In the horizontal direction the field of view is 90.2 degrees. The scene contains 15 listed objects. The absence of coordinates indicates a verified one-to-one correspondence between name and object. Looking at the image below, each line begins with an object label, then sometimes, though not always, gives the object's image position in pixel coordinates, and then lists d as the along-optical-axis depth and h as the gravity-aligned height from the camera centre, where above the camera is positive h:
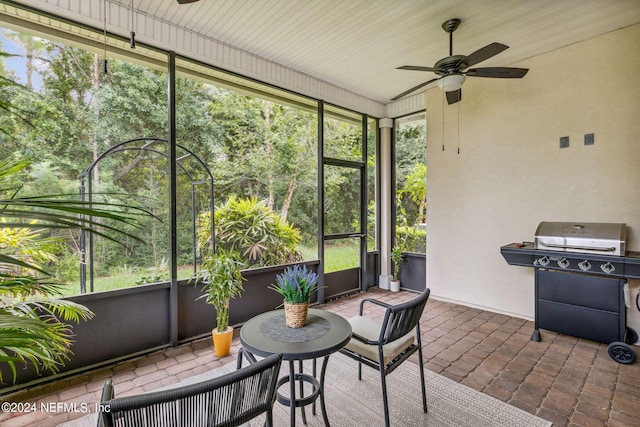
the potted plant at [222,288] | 3.07 -0.76
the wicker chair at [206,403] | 1.07 -0.71
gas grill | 3.05 -0.70
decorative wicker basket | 2.02 -0.66
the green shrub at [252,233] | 4.04 -0.30
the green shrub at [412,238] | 5.38 -0.49
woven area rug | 2.18 -1.44
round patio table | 1.73 -0.75
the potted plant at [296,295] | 2.01 -0.54
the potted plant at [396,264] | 5.44 -0.93
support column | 5.63 +0.25
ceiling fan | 2.88 +1.34
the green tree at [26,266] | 0.94 -0.30
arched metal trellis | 2.96 +0.41
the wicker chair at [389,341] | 1.99 -0.89
